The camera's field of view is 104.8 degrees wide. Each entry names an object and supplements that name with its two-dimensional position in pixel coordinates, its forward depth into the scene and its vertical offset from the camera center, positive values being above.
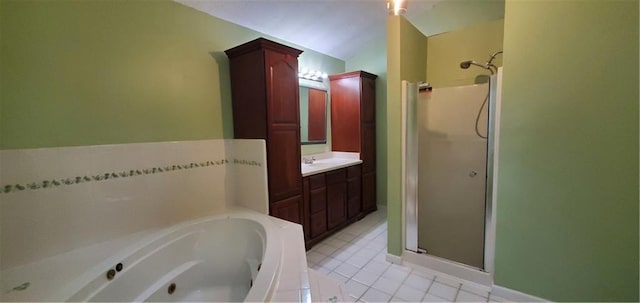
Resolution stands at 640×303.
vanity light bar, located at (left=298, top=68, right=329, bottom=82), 3.17 +0.76
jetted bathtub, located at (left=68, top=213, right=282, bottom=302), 1.41 -0.88
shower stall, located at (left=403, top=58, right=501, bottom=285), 1.94 -0.42
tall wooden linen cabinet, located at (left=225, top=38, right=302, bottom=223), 2.14 +0.22
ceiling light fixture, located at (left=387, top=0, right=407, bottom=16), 2.06 +1.03
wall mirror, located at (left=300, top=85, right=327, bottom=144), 3.25 +0.23
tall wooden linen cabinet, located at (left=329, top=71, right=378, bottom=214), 3.38 +0.14
